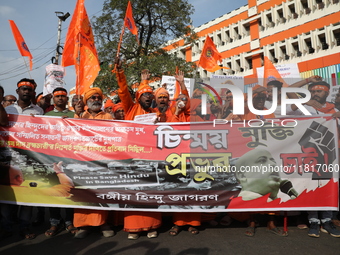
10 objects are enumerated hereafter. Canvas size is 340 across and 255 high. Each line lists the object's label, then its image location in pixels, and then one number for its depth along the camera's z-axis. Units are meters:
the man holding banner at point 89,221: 3.66
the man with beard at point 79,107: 5.00
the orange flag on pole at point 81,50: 5.73
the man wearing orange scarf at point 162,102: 4.54
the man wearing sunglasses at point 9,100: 5.52
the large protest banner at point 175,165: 3.58
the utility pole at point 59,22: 15.04
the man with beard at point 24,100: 4.21
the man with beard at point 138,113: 3.60
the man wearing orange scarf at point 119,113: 5.40
